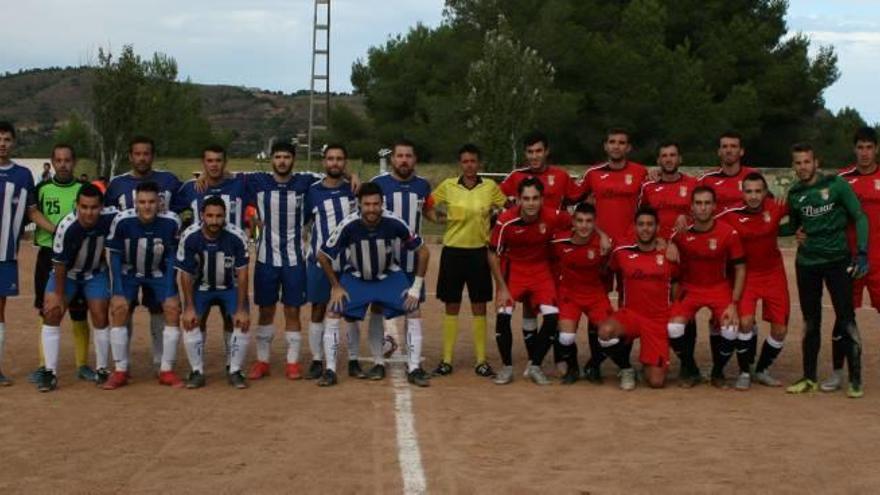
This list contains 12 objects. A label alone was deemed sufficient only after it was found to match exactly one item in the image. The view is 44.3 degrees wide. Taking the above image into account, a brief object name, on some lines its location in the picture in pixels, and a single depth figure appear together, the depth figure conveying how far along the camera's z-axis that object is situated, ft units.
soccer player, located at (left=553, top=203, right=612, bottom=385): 30.17
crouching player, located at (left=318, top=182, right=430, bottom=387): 29.60
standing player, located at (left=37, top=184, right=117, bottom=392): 28.94
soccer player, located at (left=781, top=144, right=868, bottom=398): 28.76
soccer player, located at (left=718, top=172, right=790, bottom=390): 29.73
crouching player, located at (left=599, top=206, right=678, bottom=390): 29.66
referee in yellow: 31.14
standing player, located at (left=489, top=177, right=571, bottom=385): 30.19
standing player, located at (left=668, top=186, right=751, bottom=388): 29.40
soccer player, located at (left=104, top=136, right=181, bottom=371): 30.60
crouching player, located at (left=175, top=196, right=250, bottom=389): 29.14
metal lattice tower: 124.57
